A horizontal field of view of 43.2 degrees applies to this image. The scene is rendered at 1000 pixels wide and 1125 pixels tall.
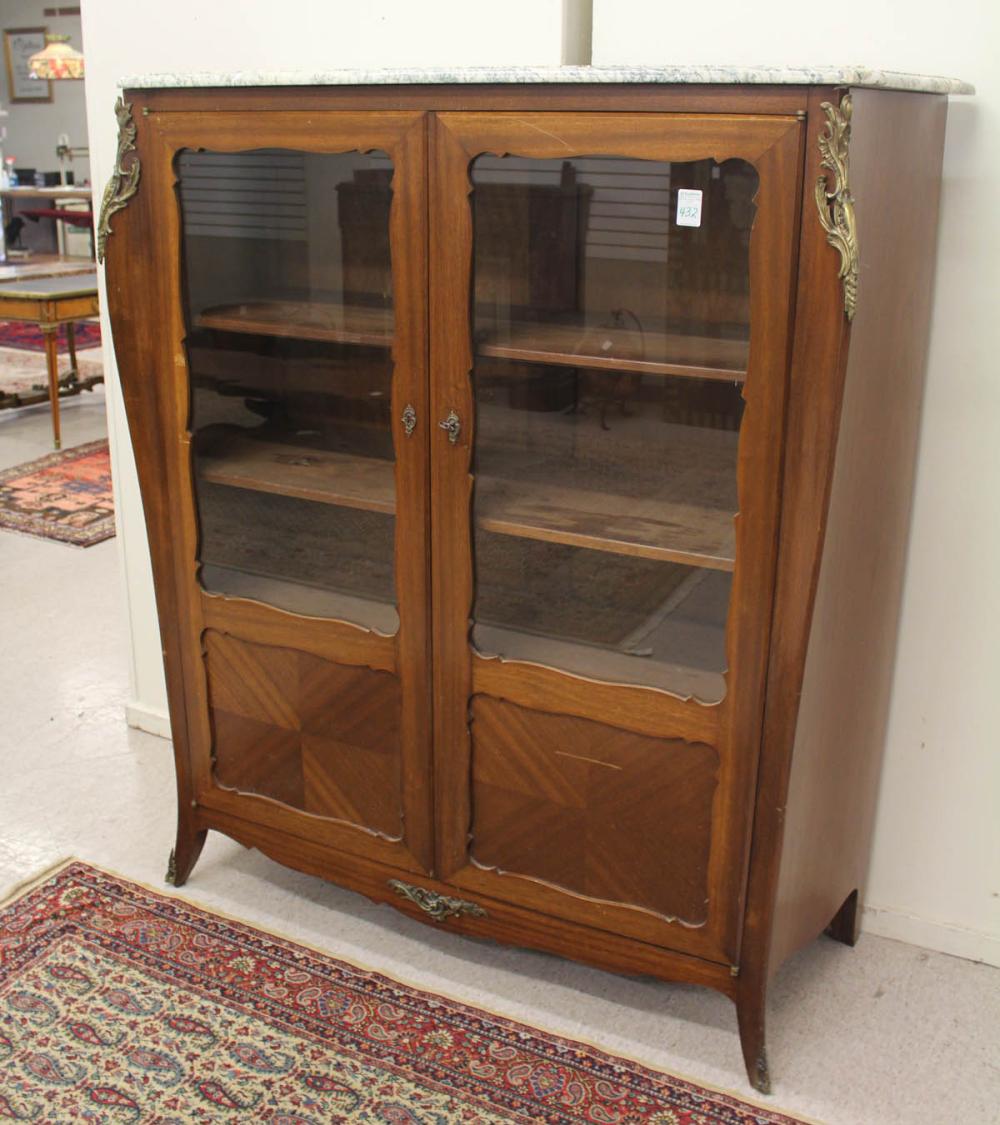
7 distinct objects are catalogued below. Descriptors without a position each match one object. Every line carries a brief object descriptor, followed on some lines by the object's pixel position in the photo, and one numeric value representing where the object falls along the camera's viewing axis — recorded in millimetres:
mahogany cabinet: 1523
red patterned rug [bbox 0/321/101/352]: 7152
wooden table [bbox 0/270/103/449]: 4898
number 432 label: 1518
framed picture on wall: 10338
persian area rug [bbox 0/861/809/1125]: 1731
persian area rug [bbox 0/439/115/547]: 4082
